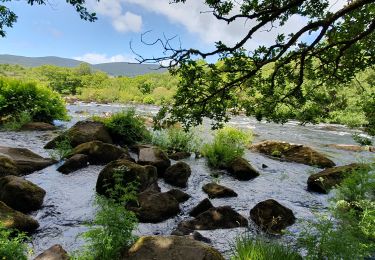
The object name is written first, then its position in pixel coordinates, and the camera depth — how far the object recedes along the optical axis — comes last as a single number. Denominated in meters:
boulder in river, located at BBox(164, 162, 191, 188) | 9.95
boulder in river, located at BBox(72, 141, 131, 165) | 10.75
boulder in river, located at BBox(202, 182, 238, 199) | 9.35
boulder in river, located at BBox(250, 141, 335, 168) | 14.37
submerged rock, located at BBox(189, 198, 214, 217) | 7.95
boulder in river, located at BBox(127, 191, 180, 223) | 7.32
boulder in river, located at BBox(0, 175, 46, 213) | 7.05
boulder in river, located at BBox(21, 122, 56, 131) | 15.73
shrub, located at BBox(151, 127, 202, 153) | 14.19
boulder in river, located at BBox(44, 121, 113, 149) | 12.27
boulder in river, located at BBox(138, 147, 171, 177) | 10.53
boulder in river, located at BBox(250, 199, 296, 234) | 7.46
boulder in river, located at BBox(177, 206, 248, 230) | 7.25
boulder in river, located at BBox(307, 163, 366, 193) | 10.14
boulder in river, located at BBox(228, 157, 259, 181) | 11.52
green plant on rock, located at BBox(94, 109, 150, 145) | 14.02
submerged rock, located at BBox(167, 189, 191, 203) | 8.64
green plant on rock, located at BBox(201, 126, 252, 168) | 12.46
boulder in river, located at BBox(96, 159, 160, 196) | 8.14
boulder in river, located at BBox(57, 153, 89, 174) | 9.70
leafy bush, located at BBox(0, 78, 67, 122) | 16.94
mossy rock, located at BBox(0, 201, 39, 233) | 5.90
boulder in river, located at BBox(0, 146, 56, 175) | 9.47
